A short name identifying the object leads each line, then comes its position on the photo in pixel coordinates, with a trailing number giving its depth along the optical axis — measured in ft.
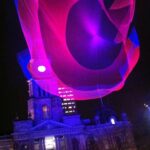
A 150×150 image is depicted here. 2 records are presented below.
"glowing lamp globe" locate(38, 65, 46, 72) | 200.54
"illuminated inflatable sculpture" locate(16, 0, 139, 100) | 198.90
